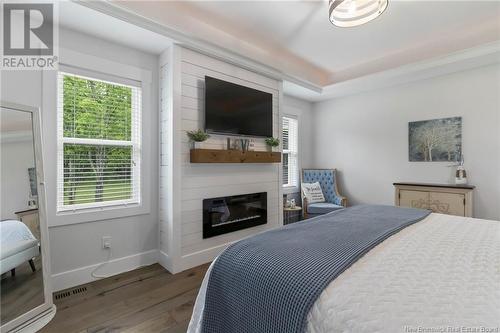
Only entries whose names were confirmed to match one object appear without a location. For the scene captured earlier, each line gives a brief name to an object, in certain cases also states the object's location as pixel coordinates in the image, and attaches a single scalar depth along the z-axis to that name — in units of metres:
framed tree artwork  3.42
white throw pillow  4.36
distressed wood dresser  3.07
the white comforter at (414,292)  0.77
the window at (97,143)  2.39
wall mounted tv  2.89
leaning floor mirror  1.76
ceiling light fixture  1.93
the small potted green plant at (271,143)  3.51
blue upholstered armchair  4.07
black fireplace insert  2.96
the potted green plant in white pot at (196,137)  2.72
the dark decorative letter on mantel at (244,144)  3.20
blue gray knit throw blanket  0.98
